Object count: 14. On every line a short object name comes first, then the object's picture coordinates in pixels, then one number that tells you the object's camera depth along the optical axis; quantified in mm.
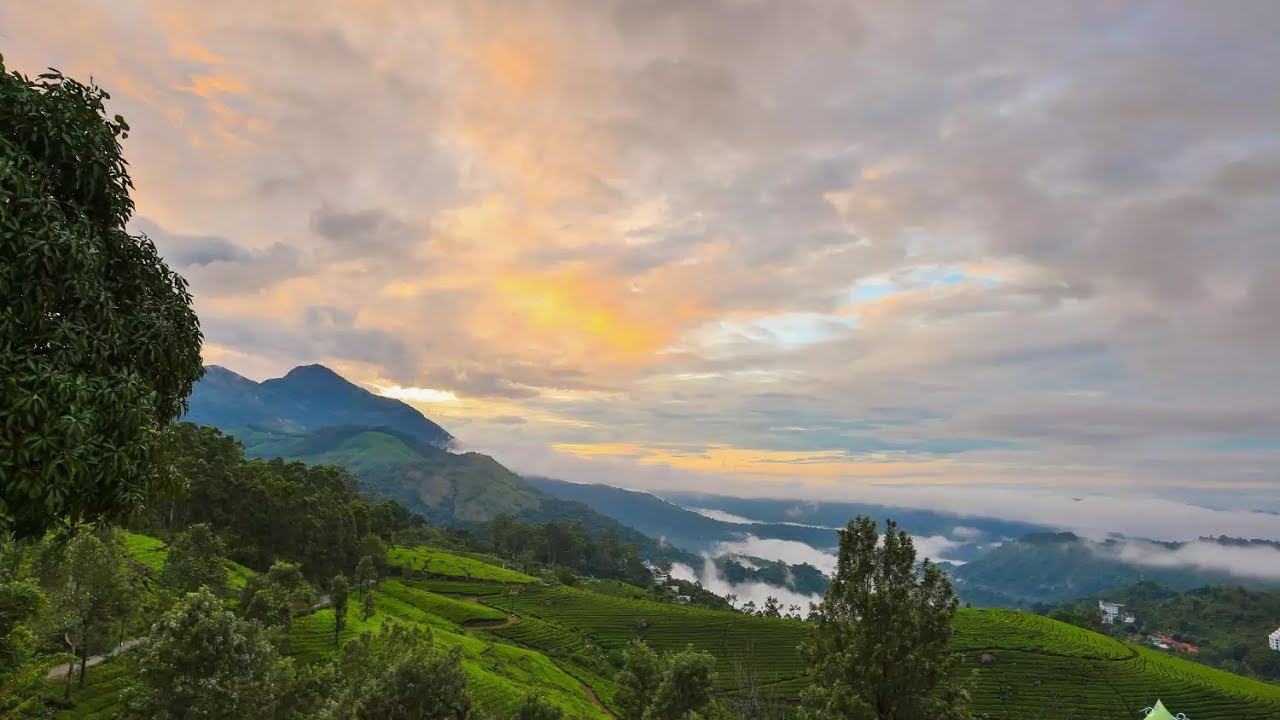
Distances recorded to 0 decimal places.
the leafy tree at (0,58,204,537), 8906
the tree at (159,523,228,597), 49156
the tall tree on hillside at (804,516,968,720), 20141
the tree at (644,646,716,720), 38281
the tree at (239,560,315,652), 44656
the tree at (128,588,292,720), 25891
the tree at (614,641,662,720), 44000
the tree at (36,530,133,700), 35781
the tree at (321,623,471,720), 27953
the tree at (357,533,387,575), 93375
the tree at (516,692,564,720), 35812
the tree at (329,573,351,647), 56875
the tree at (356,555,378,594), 77700
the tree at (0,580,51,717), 21720
